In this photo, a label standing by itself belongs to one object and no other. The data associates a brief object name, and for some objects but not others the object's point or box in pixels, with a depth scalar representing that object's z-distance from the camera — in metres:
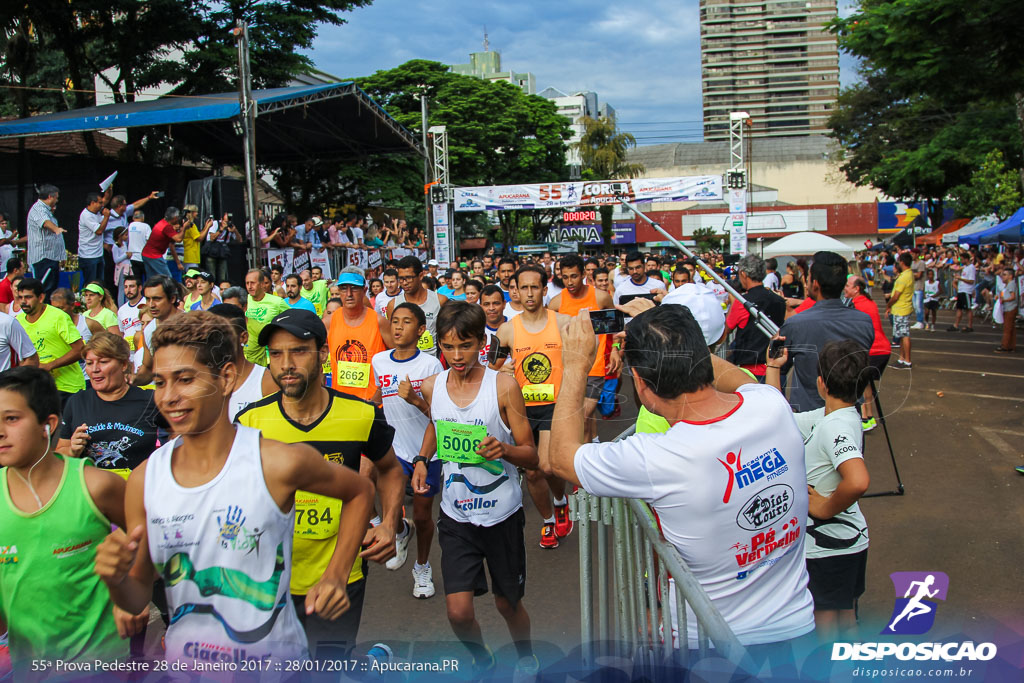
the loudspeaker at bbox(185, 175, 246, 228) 15.87
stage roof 13.92
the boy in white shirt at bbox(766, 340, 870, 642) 2.92
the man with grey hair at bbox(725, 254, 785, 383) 6.79
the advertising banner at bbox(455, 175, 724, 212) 20.08
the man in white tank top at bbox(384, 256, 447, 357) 6.76
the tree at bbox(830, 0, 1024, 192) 8.59
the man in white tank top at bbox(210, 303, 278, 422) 3.66
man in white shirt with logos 2.02
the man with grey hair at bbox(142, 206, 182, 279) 11.83
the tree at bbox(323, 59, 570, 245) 40.38
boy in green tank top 2.30
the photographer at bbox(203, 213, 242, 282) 13.88
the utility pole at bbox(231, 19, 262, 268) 12.55
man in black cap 2.76
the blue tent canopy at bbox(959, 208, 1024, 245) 16.34
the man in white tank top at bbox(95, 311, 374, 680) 1.93
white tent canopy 22.06
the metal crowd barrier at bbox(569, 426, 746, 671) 1.94
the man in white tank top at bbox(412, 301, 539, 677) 3.48
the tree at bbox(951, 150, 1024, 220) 23.64
